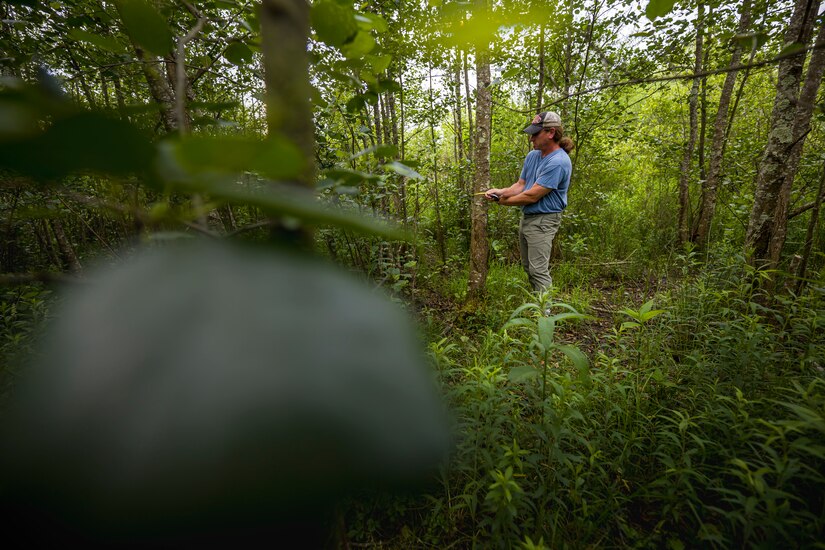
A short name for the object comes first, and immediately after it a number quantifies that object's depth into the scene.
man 3.39
